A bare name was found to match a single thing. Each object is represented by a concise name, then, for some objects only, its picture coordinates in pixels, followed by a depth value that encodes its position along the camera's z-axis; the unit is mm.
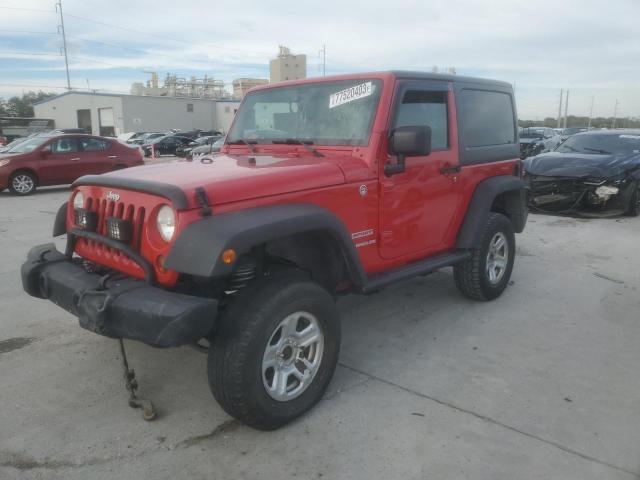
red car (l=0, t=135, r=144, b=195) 12539
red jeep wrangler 2623
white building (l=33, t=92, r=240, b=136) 53188
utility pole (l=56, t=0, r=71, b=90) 61219
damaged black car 9492
